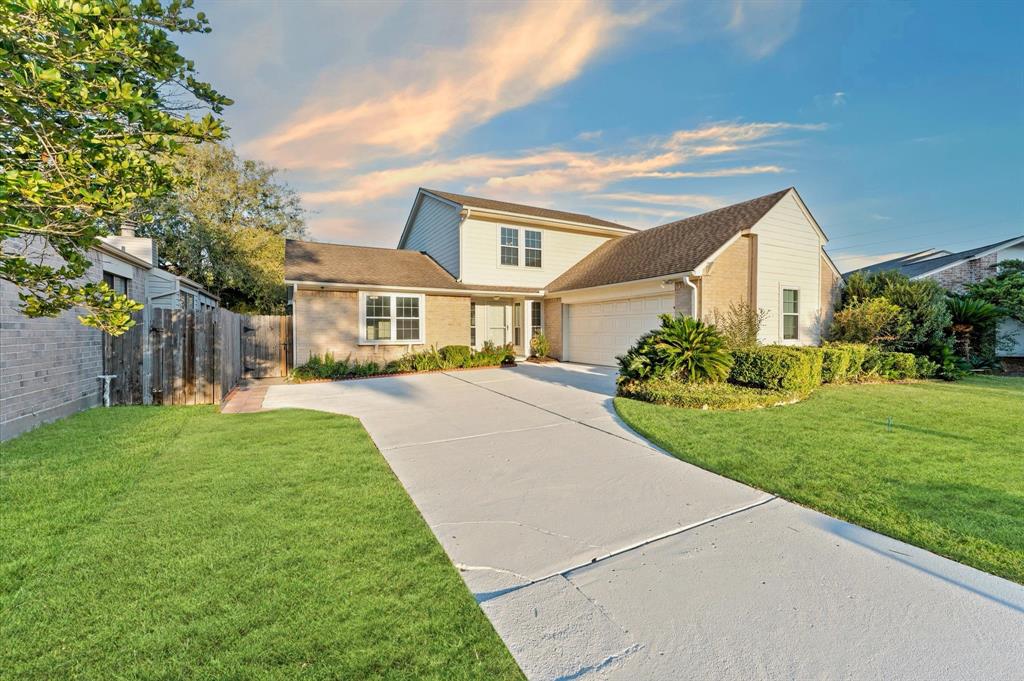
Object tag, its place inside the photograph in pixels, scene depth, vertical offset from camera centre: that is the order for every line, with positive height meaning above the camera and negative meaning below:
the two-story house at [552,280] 12.66 +1.87
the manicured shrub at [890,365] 11.16 -0.79
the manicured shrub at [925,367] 11.24 -0.86
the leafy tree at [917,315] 11.49 +0.56
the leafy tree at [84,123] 2.02 +1.19
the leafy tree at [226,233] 22.72 +5.87
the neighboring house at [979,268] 14.23 +2.45
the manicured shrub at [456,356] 14.34 -0.63
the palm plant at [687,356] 8.73 -0.41
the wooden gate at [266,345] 13.73 -0.22
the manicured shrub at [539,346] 16.92 -0.36
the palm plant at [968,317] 12.21 +0.54
